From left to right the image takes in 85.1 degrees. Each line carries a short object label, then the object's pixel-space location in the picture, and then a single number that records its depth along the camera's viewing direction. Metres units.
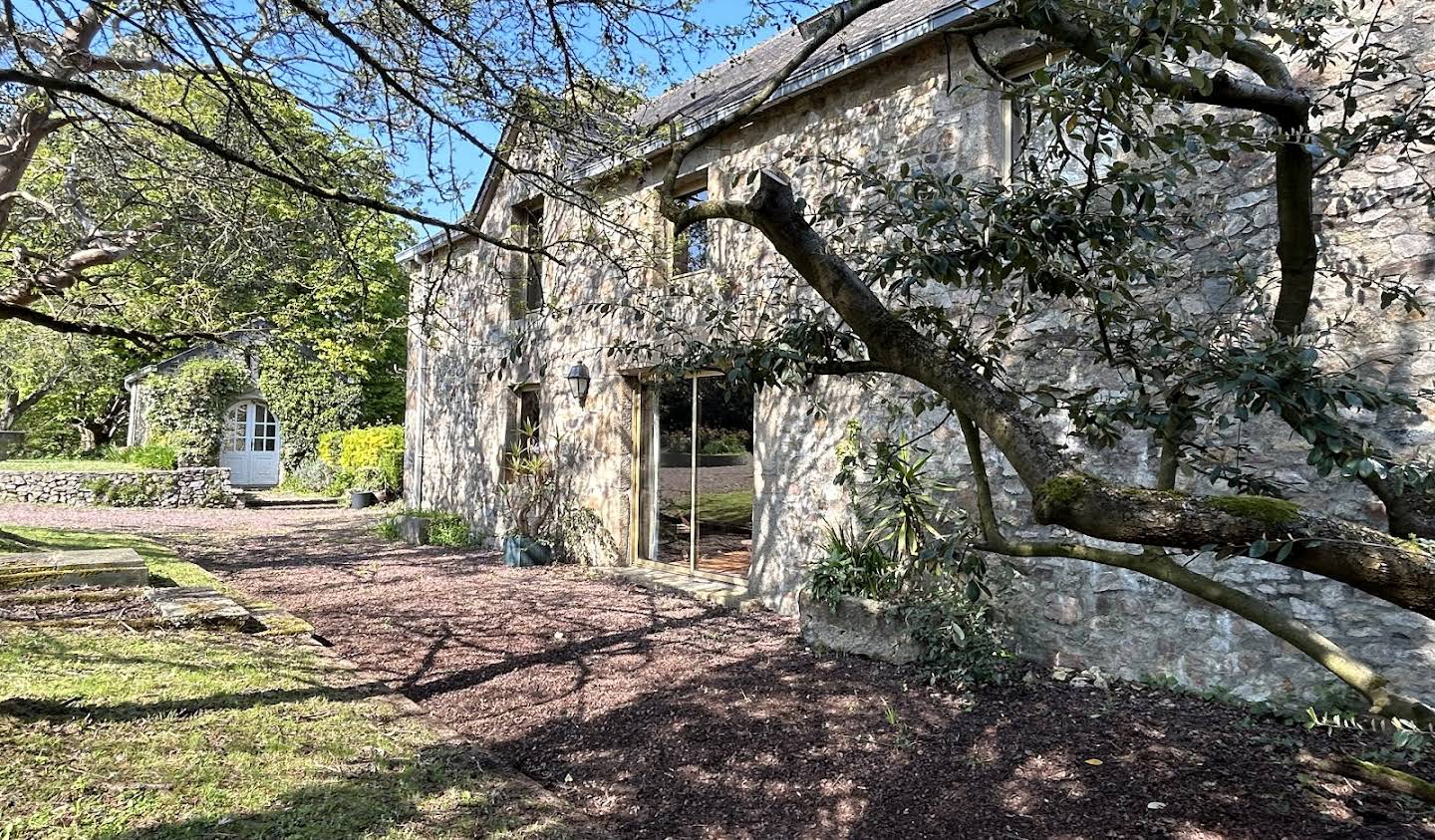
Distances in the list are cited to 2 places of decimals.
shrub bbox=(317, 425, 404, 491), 16.27
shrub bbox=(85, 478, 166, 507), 14.72
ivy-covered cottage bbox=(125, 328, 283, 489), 18.33
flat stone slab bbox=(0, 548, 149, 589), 5.89
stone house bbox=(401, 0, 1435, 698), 4.16
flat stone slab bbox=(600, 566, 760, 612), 7.09
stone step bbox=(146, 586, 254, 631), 5.24
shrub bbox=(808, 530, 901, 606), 5.47
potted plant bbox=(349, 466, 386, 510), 15.88
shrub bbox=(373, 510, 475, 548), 10.94
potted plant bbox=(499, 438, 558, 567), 9.20
